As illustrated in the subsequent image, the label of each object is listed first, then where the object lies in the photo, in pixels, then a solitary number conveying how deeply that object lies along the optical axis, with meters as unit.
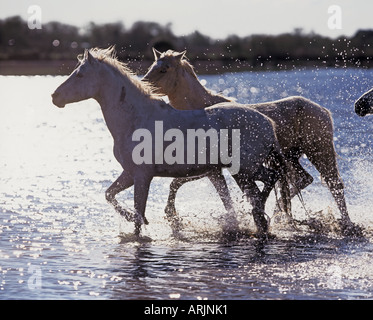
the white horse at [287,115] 22.05
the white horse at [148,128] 19.83
